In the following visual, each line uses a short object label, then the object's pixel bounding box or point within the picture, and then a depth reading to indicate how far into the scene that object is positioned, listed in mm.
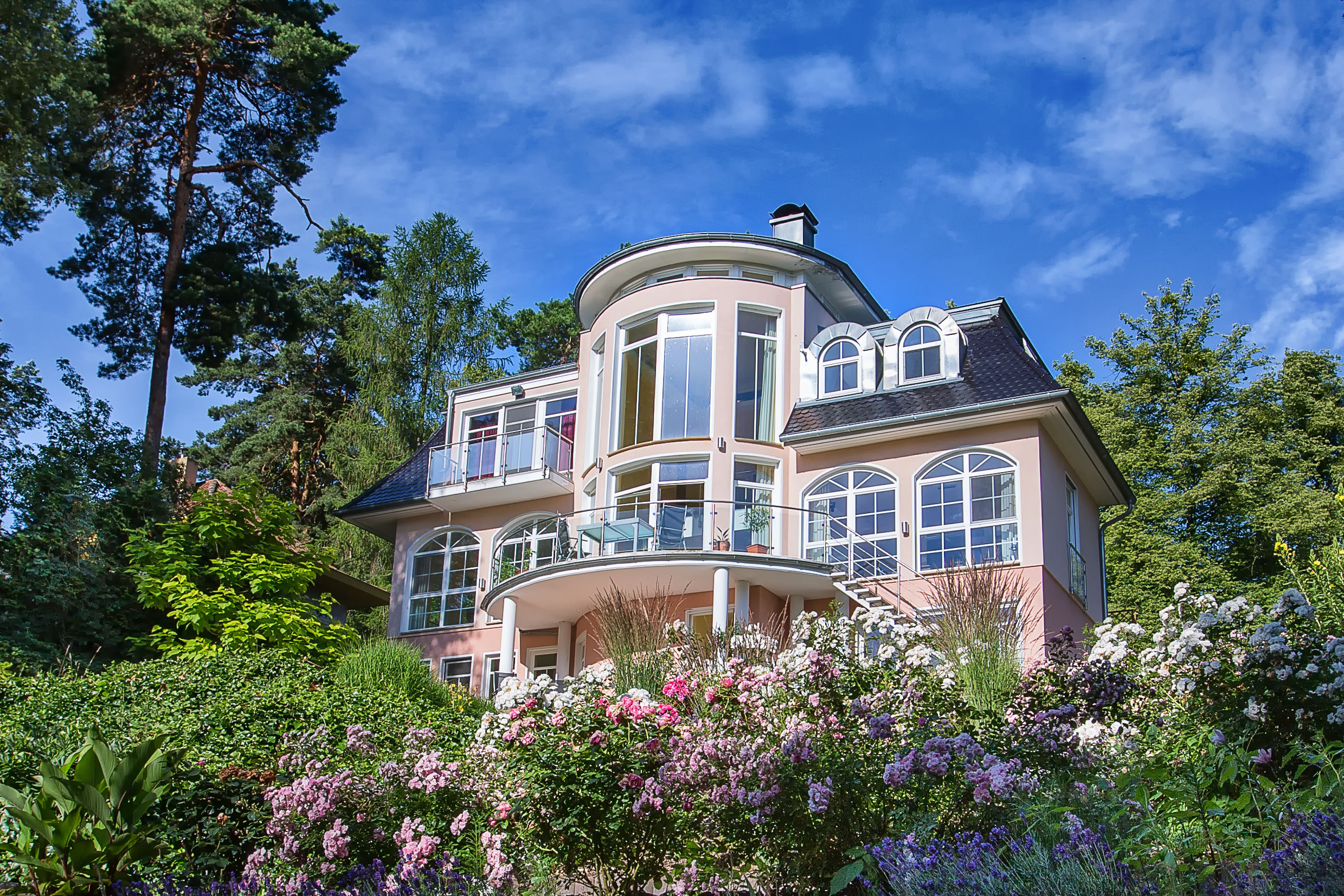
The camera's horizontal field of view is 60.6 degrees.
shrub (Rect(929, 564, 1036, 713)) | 8672
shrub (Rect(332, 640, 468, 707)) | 12977
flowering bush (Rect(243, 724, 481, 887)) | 6176
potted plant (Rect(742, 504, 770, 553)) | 17078
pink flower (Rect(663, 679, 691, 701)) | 6613
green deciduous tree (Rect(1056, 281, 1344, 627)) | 23500
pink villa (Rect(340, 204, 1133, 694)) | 16156
